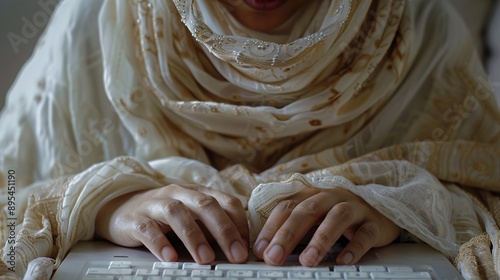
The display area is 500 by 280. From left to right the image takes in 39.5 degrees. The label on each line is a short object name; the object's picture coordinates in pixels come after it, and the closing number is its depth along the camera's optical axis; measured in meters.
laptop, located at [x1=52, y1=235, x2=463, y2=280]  0.72
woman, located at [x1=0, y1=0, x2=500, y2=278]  0.81
